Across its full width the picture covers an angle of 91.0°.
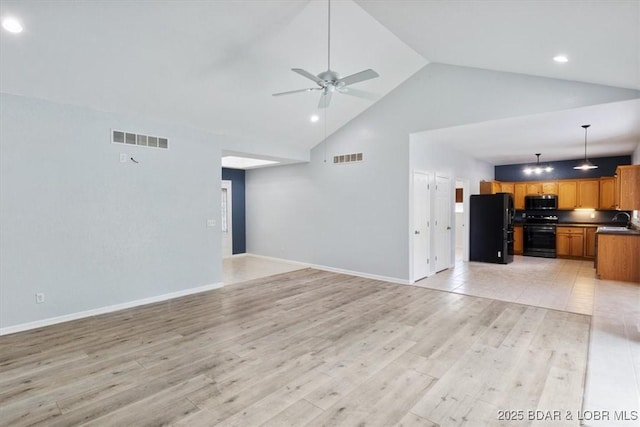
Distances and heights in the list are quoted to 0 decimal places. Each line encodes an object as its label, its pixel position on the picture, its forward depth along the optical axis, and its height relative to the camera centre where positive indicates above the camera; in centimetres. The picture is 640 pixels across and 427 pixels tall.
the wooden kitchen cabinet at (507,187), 929 +54
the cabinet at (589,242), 796 -95
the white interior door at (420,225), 586 -37
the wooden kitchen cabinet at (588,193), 800 +28
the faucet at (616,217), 777 -32
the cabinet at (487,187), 875 +51
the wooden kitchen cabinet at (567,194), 830 +27
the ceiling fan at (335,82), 311 +130
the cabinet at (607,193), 771 +28
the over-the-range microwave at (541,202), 850 +8
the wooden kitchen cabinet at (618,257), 570 -99
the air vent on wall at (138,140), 446 +103
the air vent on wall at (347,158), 650 +104
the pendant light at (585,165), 650 +83
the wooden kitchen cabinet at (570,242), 811 -97
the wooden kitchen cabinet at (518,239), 893 -97
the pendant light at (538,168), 768 +92
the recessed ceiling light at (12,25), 287 +172
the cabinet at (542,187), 861 +49
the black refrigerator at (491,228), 754 -56
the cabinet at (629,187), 546 +31
